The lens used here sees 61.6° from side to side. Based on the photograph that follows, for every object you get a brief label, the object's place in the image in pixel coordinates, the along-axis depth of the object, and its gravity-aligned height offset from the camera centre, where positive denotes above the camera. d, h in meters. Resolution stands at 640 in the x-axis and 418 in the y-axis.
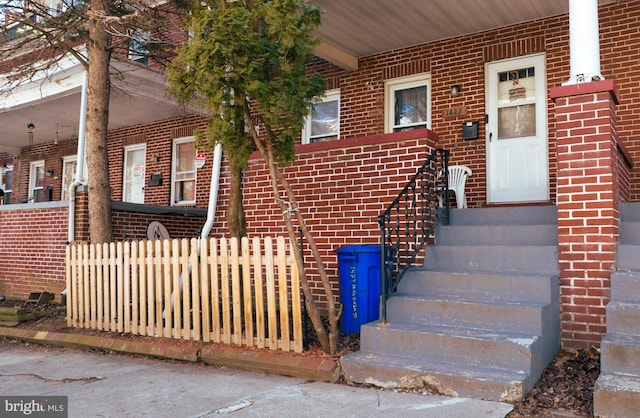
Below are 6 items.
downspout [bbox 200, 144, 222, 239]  7.38 +0.69
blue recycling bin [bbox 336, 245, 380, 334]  5.06 -0.40
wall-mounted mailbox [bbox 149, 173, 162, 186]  11.92 +1.30
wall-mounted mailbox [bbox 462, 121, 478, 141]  7.77 +1.57
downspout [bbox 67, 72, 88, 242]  8.66 +1.02
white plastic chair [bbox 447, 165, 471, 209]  7.52 +0.83
